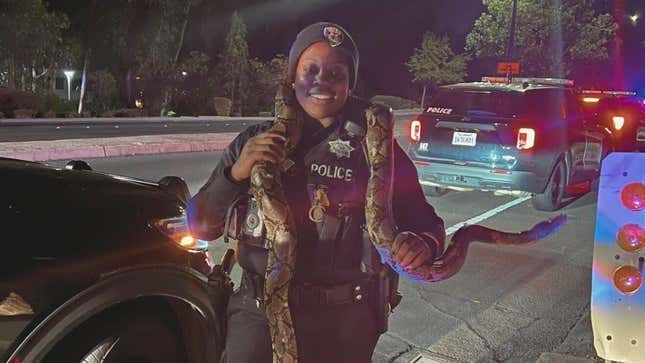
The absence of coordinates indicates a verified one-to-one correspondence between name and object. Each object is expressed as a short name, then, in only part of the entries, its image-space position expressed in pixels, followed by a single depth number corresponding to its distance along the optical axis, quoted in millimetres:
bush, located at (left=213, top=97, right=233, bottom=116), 40781
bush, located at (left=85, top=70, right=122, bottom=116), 37562
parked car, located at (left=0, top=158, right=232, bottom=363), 2330
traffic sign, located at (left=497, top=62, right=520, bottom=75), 19797
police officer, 1979
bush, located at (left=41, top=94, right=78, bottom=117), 32594
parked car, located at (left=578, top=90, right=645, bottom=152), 12750
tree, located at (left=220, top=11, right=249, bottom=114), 41406
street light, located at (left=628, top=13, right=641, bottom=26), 38681
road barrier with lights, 3168
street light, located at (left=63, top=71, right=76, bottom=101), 40631
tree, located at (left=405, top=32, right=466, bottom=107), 50094
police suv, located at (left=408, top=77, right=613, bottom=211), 8516
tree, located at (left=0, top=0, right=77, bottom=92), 33656
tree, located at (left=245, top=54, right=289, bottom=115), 42531
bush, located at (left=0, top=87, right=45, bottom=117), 30281
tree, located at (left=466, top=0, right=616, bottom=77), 34312
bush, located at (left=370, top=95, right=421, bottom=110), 50531
